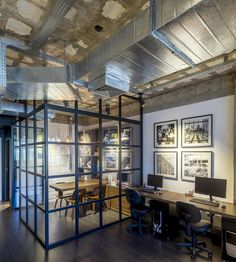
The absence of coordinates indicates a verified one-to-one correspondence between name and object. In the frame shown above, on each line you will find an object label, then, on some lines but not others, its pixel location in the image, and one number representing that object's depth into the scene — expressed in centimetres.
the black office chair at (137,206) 405
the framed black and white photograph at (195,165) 389
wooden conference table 455
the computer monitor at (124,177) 496
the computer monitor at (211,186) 339
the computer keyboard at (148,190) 433
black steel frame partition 347
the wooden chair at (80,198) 448
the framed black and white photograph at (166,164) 451
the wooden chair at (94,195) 483
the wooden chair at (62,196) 481
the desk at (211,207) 290
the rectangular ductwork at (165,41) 137
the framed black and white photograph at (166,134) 454
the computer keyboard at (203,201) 331
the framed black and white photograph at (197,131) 393
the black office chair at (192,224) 306
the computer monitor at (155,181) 446
